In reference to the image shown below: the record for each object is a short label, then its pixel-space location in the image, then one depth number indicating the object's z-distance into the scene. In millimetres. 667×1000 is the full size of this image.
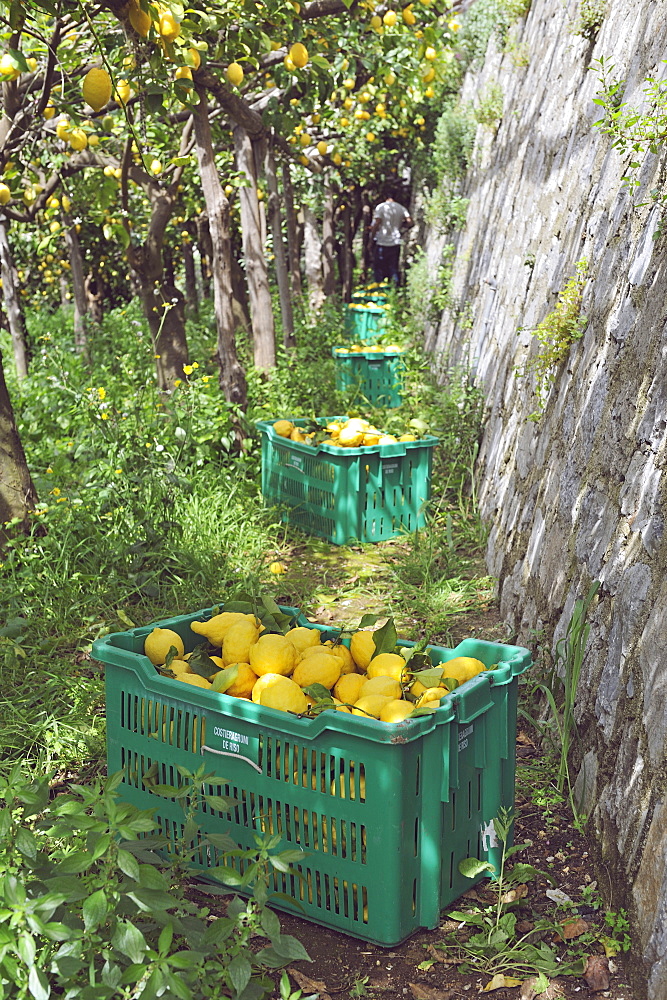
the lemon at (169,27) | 3270
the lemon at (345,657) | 2930
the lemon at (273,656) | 2855
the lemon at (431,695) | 2570
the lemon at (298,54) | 5105
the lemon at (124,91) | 5600
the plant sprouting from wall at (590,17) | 4789
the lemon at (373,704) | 2590
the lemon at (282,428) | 6004
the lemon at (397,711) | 2496
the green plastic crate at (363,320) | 12195
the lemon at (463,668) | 2724
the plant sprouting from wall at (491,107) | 8766
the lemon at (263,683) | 2700
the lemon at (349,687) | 2756
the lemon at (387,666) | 2801
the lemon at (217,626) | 3158
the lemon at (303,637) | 3021
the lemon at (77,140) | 4320
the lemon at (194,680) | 2795
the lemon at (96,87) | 3061
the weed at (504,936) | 2395
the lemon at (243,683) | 2838
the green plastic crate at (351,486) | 5590
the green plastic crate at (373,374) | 9258
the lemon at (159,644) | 3010
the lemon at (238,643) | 3006
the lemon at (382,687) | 2660
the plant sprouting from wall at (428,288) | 10359
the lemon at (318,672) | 2820
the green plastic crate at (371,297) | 13525
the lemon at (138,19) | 2719
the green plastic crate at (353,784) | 2383
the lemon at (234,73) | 5820
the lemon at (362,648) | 2941
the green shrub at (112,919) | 1832
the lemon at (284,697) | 2635
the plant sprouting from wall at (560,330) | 3861
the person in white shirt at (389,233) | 15153
